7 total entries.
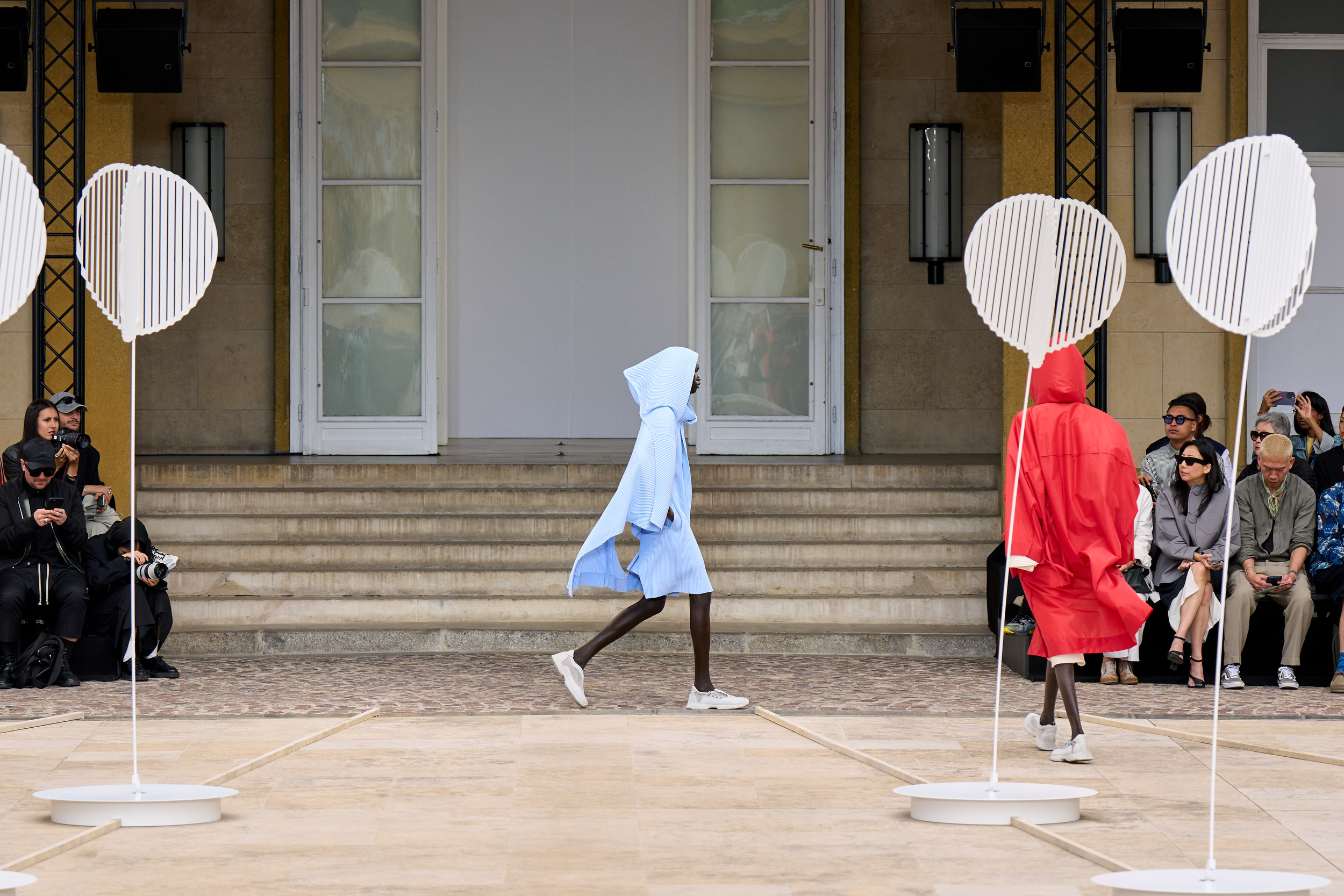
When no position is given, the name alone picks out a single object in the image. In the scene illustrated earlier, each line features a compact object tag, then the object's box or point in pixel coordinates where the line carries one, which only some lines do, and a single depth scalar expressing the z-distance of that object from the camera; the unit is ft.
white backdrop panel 85.51
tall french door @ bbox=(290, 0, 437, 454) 75.82
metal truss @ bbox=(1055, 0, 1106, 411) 59.41
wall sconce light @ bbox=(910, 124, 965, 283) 80.38
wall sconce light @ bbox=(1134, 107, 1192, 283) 65.77
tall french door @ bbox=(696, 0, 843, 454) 75.87
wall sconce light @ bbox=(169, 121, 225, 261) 80.23
